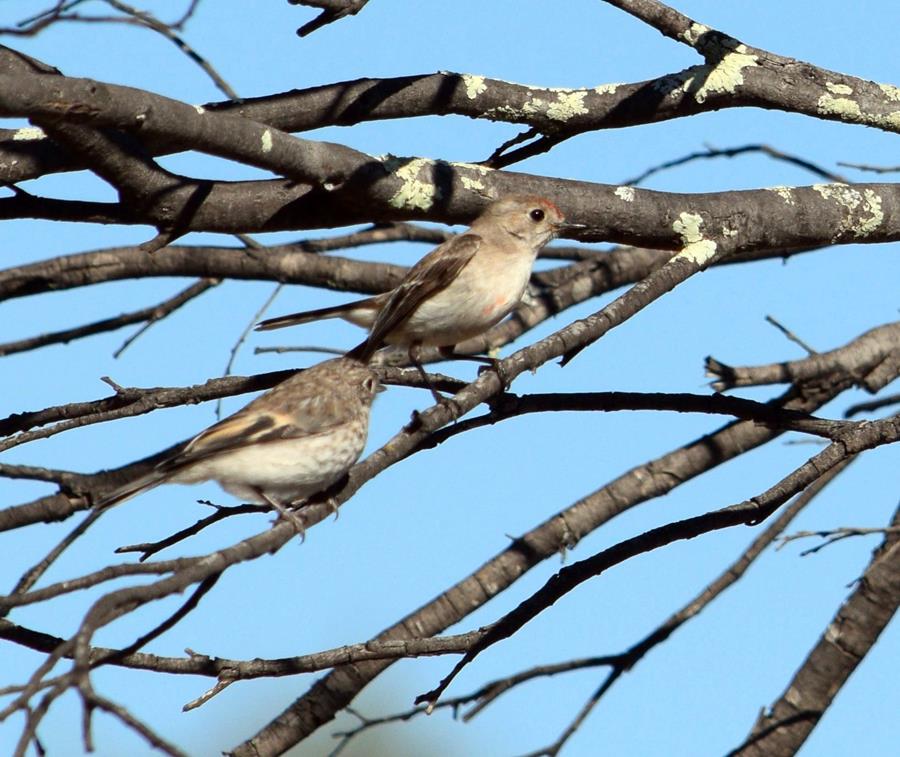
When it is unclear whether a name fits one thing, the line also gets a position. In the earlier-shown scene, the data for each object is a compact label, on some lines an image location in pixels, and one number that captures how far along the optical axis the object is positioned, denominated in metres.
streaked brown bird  10.04
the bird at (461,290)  11.35
